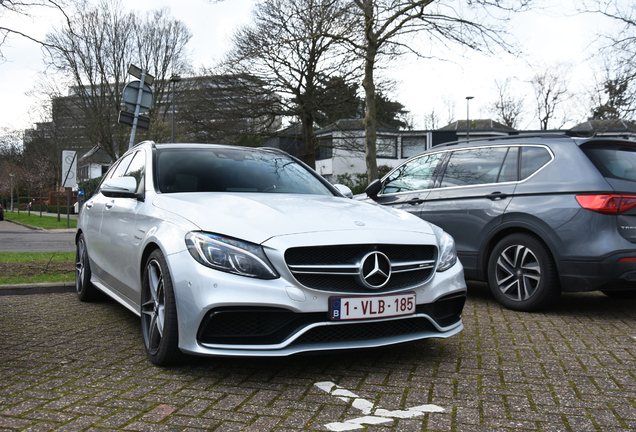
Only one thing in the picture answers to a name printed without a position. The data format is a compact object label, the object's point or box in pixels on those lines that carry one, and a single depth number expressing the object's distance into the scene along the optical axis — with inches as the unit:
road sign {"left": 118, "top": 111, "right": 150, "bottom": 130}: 387.2
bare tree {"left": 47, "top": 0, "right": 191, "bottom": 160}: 1285.7
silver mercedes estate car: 120.6
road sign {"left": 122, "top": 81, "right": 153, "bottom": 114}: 379.2
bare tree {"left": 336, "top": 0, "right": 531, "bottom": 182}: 545.3
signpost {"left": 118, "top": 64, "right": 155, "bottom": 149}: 383.2
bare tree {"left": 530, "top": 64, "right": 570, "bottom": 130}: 2287.2
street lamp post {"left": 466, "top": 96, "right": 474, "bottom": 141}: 1915.7
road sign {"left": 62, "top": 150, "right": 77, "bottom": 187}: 820.6
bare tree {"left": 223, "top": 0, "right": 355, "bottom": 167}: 932.0
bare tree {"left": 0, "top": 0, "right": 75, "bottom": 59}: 309.6
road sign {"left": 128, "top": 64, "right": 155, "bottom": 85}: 388.5
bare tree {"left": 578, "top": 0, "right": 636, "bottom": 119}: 510.0
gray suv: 188.5
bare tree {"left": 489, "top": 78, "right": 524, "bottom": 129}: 2425.0
